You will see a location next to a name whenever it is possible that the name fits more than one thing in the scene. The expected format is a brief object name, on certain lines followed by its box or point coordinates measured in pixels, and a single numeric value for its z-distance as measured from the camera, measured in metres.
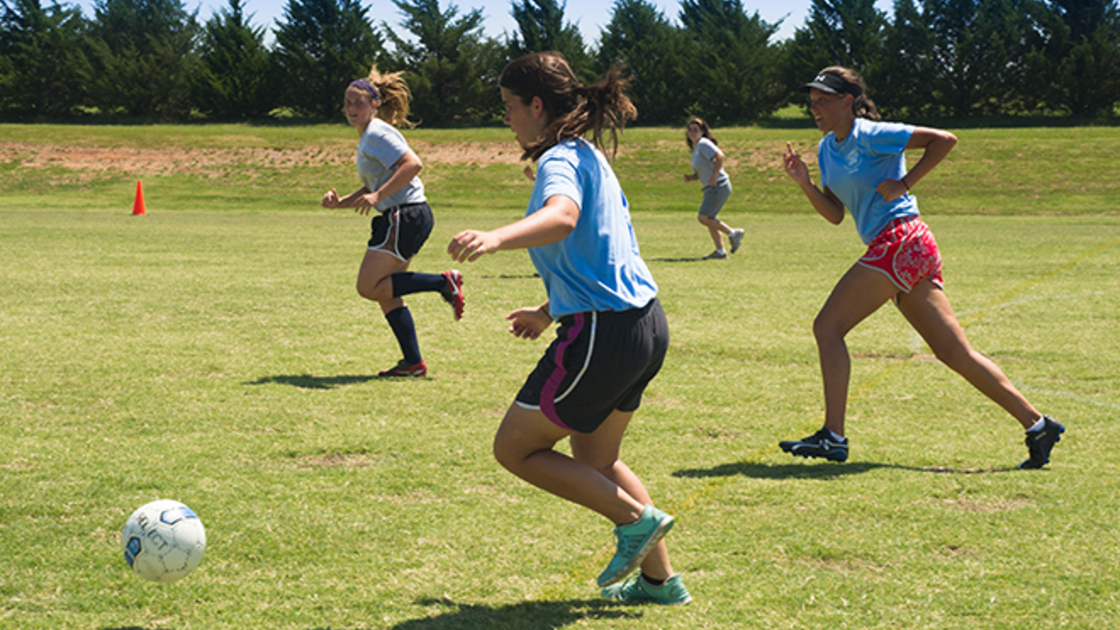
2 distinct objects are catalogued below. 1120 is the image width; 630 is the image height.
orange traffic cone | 27.35
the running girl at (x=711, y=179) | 15.98
